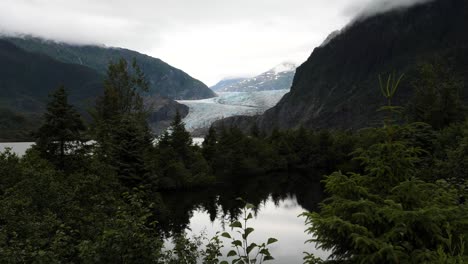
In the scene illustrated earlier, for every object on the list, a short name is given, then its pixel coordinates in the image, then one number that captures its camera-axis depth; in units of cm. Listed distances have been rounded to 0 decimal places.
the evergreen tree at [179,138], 6150
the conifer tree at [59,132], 2614
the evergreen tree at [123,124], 3388
